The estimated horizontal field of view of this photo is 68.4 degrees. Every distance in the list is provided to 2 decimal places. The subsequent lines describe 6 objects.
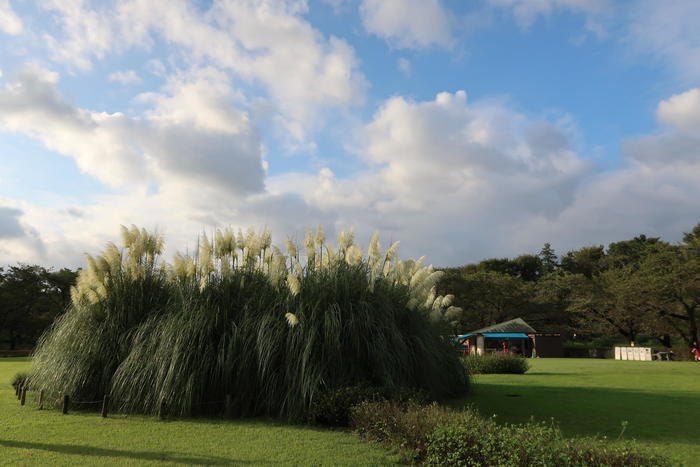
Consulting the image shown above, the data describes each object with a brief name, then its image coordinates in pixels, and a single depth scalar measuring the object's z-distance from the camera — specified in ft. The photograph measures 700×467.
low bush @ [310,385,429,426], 20.62
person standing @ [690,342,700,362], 94.38
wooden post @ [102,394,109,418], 22.40
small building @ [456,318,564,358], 113.29
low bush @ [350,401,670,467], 13.26
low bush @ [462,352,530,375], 51.93
